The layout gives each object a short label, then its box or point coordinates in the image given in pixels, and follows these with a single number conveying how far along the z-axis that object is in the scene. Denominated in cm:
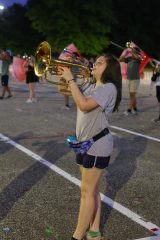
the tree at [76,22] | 4341
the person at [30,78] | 1262
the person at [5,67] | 1319
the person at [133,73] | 1092
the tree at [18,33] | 5672
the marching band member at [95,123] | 340
